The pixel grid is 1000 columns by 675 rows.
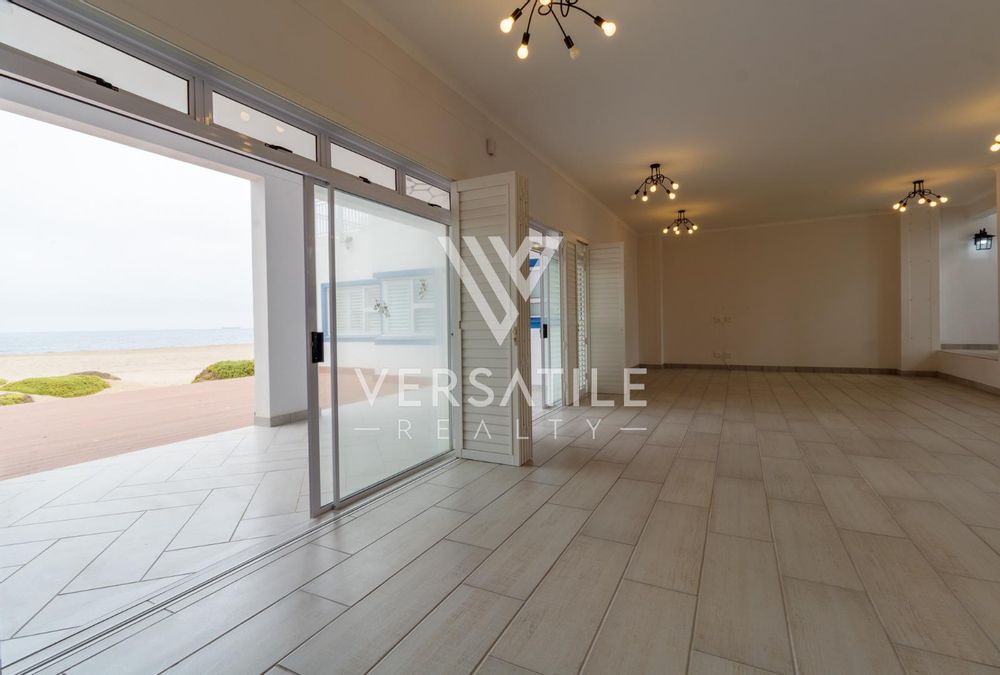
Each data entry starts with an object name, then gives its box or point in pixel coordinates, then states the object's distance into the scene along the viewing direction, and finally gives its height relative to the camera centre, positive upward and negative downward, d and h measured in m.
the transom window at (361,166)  2.67 +1.06
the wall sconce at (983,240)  7.46 +1.45
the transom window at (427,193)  3.26 +1.07
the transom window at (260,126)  2.05 +1.04
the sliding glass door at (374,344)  2.58 -0.08
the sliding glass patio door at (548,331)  5.60 +0.00
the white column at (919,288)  7.80 +0.70
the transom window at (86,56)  1.44 +1.01
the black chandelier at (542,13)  2.29 +1.62
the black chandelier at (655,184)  6.00 +2.08
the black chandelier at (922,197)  6.56 +1.98
